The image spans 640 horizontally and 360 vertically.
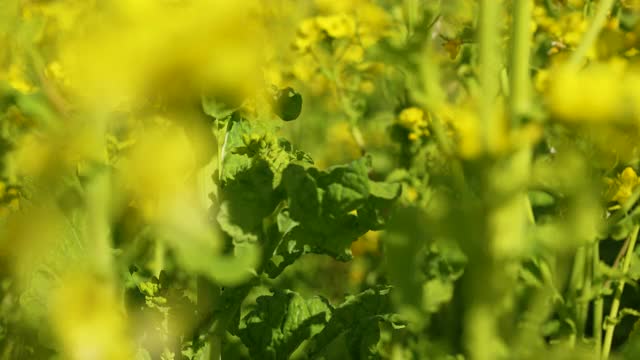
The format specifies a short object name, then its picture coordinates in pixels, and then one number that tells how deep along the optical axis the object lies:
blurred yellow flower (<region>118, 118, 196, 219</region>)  0.52
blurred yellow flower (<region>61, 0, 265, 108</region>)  0.49
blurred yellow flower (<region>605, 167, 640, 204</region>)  1.25
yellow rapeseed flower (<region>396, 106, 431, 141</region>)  1.41
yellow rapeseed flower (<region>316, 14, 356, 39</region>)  1.58
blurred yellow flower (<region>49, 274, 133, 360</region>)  0.63
